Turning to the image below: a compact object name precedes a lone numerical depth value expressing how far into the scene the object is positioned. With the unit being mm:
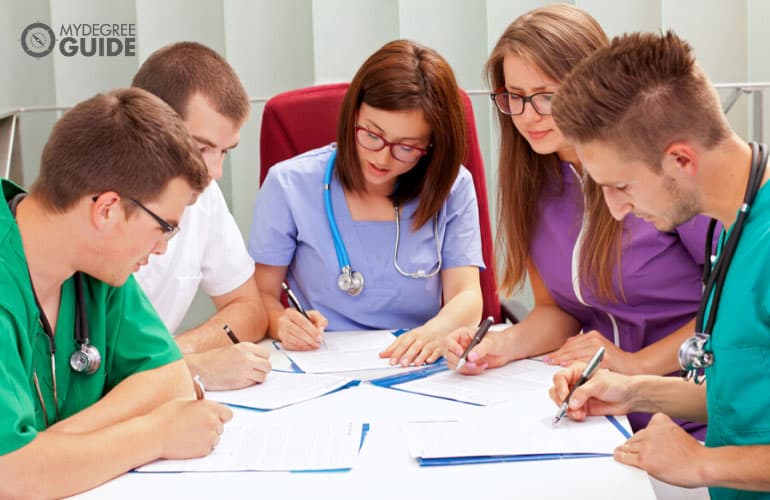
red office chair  2479
